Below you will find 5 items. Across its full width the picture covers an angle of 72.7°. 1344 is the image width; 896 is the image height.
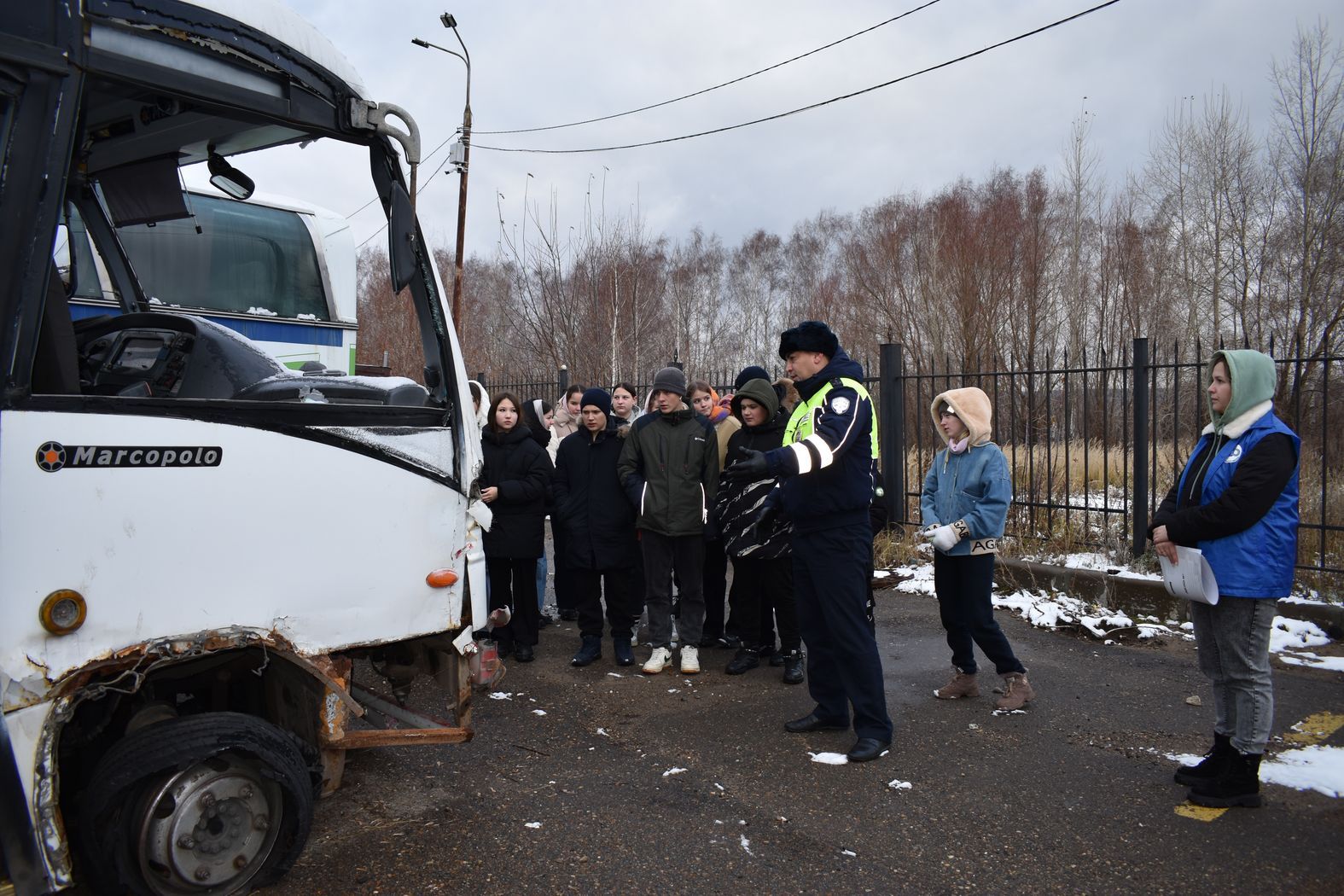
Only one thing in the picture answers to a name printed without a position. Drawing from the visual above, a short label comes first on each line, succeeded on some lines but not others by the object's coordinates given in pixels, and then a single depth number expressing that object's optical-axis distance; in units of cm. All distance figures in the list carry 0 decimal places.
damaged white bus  242
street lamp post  1531
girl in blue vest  359
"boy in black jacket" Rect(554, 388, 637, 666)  600
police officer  429
